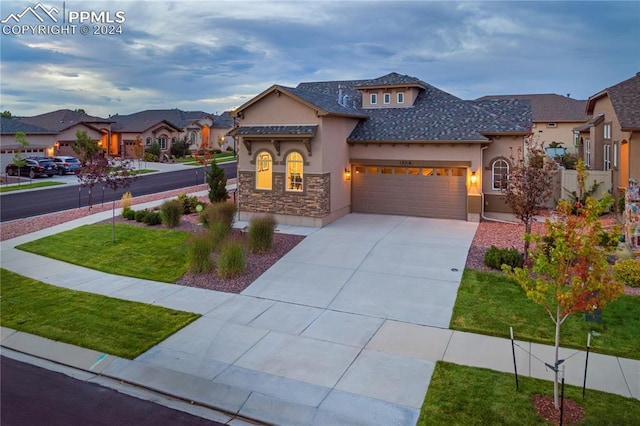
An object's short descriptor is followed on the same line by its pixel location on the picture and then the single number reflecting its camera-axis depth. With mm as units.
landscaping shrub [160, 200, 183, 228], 18578
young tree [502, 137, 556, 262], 13016
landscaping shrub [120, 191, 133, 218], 20538
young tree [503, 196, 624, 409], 6750
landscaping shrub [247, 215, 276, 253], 15023
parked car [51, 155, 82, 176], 39531
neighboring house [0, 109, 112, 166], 42181
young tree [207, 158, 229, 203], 21719
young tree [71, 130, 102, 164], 45622
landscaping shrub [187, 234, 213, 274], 13453
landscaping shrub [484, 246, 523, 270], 13102
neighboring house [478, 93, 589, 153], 49750
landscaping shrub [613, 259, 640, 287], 11844
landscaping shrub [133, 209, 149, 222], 19656
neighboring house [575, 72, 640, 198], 18438
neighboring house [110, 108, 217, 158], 56031
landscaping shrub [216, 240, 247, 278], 12992
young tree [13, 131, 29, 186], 35094
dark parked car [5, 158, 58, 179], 37500
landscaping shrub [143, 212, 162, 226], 19156
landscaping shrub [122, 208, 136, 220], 20188
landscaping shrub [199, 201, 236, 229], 16688
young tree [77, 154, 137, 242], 17644
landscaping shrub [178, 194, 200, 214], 21636
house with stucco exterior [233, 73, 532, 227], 19031
